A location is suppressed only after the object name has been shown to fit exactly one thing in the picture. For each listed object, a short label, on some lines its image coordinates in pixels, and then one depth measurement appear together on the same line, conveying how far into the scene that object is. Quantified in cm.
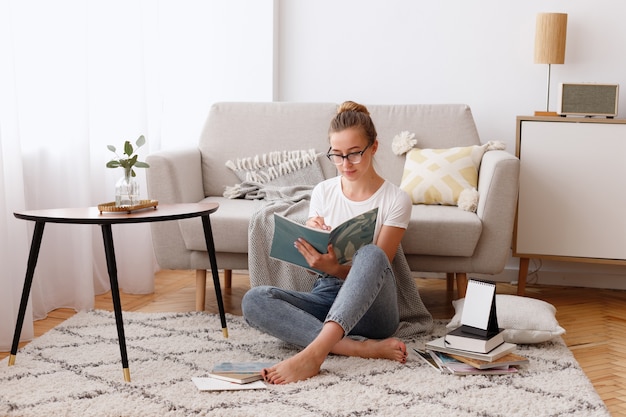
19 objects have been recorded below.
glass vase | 259
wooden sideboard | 359
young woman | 241
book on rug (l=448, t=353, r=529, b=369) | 250
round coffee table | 240
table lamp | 380
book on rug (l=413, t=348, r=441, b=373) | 255
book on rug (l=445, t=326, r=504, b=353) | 251
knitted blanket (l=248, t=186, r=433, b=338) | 295
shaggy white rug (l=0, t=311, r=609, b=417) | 220
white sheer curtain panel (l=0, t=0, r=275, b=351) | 306
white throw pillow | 281
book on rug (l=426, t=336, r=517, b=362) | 251
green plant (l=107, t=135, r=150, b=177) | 261
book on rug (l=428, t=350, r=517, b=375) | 249
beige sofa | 316
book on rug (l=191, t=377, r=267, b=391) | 232
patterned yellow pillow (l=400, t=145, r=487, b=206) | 343
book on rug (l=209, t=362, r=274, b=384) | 237
